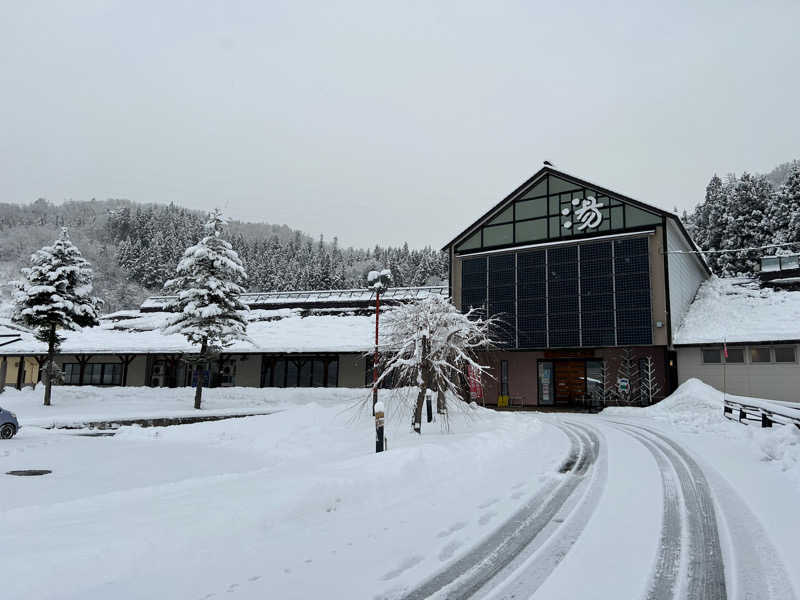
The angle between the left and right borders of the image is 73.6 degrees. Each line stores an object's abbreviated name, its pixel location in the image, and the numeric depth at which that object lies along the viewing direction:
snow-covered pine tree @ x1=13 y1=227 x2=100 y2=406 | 28.47
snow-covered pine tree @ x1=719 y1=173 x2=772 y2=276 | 52.16
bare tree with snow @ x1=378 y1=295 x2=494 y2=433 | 17.39
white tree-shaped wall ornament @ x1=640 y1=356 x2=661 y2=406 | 29.89
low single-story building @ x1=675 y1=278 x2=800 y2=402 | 27.38
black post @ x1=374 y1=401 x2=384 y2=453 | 11.48
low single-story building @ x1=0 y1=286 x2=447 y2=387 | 36.94
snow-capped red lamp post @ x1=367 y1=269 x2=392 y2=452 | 16.72
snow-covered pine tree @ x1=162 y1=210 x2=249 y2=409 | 28.52
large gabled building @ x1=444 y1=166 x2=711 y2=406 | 30.12
